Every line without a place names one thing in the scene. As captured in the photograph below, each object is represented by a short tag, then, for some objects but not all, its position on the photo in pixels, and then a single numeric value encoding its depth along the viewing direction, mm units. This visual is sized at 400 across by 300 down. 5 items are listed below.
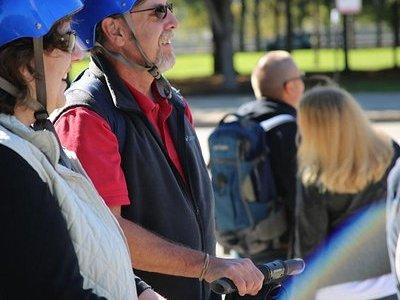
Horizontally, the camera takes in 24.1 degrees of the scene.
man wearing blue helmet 2963
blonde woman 4773
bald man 5336
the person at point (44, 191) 1919
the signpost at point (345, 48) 32625
